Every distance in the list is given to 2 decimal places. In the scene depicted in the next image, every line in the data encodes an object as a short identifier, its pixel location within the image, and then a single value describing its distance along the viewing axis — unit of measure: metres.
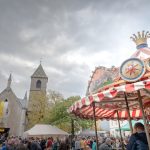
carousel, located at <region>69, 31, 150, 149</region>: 3.09
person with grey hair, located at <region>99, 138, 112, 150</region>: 5.04
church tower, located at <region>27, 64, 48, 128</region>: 28.10
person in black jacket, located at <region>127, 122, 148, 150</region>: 3.01
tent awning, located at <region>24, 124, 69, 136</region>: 14.01
